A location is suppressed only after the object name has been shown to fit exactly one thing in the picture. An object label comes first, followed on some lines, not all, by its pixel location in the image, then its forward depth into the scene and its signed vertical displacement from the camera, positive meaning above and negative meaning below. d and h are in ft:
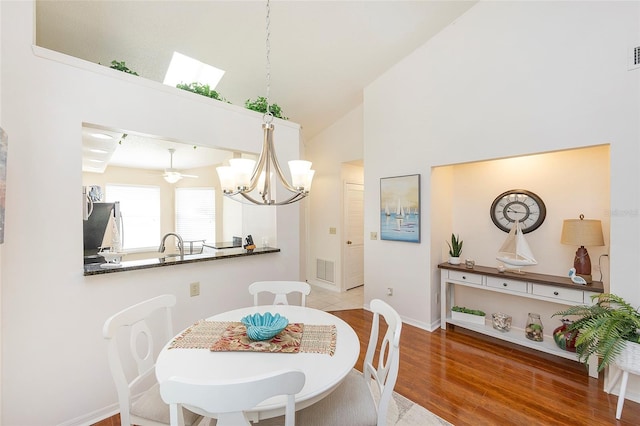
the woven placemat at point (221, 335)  4.60 -2.20
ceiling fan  16.01 +2.31
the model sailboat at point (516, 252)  9.32 -1.34
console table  8.12 -2.52
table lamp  8.11 -0.73
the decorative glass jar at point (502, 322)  9.91 -3.96
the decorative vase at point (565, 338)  8.38 -3.86
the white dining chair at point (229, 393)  2.68 -1.77
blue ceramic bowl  4.68 -1.97
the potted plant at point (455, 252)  11.06 -1.54
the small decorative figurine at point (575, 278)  8.21 -1.96
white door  16.40 -1.35
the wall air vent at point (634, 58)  6.91 +3.95
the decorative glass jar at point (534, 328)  9.17 -3.89
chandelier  5.36 +0.83
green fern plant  6.27 -2.75
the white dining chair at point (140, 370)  4.26 -2.76
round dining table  3.51 -2.24
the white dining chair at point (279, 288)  7.19 -1.94
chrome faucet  8.10 -0.94
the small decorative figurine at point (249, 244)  9.89 -1.09
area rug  6.14 -4.67
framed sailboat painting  11.29 +0.25
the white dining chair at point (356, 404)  4.23 -3.12
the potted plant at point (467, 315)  10.40 -3.90
